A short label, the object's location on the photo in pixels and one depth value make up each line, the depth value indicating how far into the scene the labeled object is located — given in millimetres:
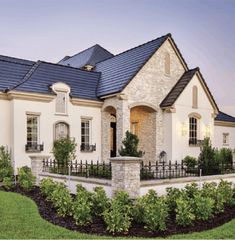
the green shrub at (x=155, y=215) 7773
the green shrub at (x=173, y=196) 9289
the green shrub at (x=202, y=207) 8633
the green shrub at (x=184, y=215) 8133
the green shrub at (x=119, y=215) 7730
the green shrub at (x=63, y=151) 14927
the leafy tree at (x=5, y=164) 14540
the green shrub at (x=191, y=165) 12915
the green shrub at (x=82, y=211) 8156
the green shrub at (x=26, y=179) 12586
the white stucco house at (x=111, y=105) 17109
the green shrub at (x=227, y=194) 10344
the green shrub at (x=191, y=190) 10367
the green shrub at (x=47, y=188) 10867
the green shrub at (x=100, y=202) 8781
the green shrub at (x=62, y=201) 8962
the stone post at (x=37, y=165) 13742
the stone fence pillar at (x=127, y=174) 9016
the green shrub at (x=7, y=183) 13101
